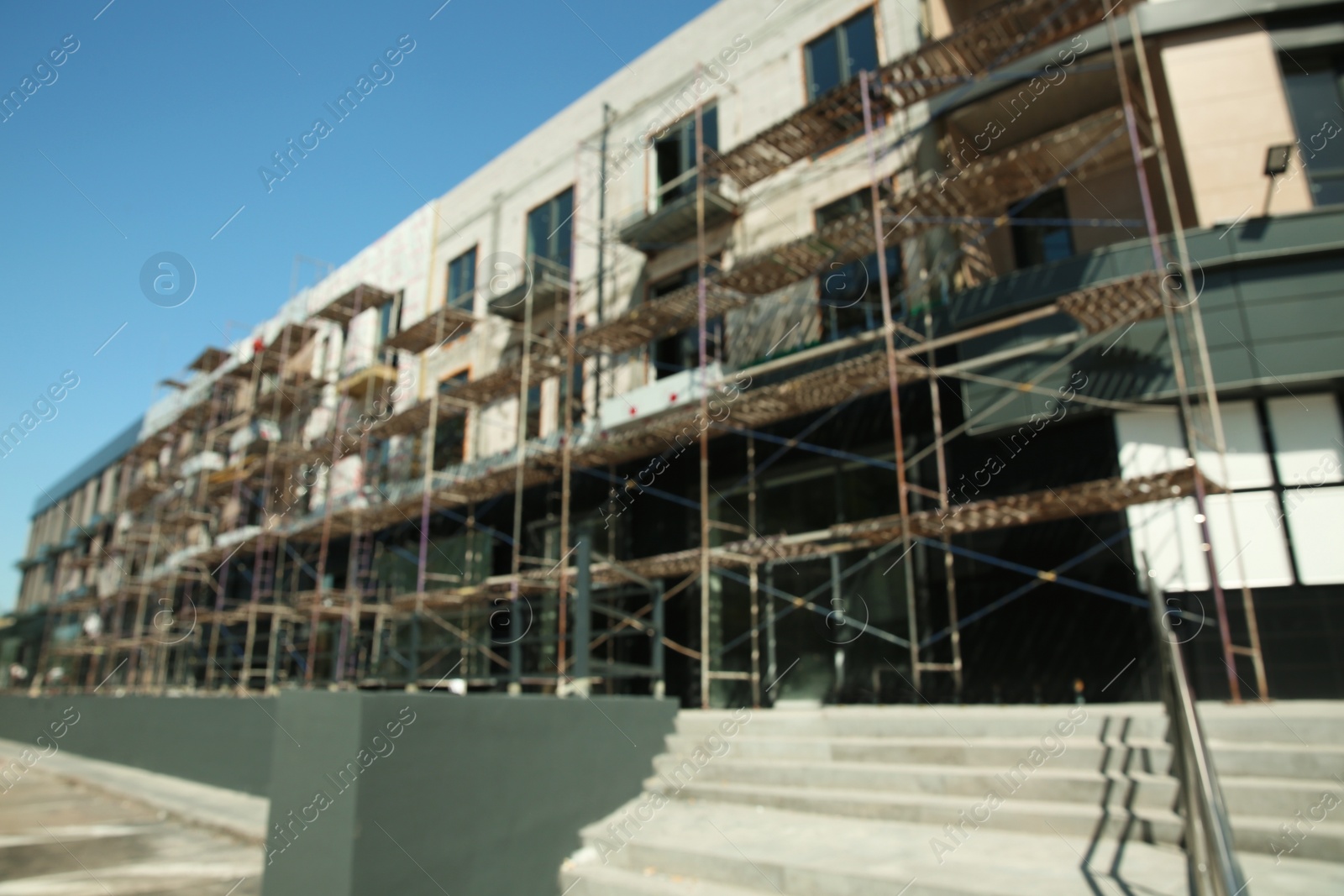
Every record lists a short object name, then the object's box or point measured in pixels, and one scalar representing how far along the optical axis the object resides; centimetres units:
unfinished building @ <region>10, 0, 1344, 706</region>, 926
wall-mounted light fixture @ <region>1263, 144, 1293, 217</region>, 920
